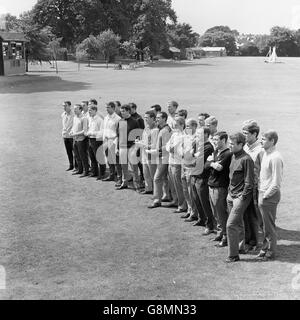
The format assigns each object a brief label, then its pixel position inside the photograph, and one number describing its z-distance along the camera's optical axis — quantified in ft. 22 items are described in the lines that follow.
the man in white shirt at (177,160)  28.53
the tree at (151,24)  258.90
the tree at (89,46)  224.06
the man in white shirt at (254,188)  22.74
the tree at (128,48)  249.14
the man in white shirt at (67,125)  39.45
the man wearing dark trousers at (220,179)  23.61
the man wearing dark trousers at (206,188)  25.99
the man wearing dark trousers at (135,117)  34.22
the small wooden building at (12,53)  148.05
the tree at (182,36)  396.33
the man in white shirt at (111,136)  35.53
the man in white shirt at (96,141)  36.91
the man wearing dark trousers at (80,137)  37.70
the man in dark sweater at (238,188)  21.95
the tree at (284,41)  494.59
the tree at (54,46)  191.52
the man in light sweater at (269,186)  21.30
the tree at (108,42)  224.53
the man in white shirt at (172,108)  33.10
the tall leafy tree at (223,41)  616.39
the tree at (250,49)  546.67
